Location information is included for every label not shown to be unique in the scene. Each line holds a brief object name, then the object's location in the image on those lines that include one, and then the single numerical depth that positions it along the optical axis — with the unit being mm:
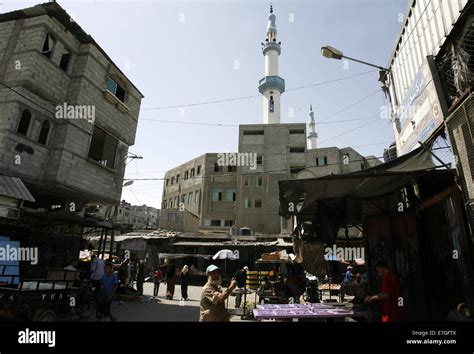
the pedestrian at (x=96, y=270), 10836
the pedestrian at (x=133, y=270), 17634
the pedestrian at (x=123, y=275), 14227
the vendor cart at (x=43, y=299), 6551
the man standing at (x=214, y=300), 4469
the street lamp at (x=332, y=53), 10227
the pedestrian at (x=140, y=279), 15109
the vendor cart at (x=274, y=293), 10086
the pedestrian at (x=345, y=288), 14203
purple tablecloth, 5395
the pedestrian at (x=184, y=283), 15039
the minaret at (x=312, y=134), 65000
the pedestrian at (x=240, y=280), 13191
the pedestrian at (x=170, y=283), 15281
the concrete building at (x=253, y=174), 36469
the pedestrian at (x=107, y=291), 8914
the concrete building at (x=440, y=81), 5770
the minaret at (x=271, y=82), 48156
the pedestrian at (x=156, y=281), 16391
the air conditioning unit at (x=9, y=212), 10164
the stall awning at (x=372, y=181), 6141
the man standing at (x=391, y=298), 4961
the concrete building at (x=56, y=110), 11547
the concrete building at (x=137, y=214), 65644
